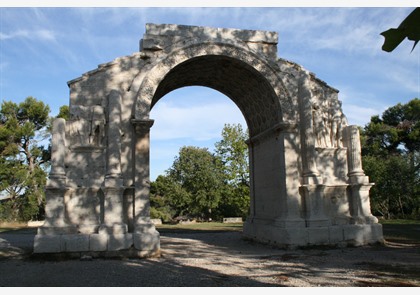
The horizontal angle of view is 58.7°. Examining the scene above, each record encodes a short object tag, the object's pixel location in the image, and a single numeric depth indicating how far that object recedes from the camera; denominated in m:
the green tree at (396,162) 24.58
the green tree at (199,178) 32.31
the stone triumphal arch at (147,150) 9.19
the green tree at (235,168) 30.06
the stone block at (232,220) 26.03
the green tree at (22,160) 26.02
